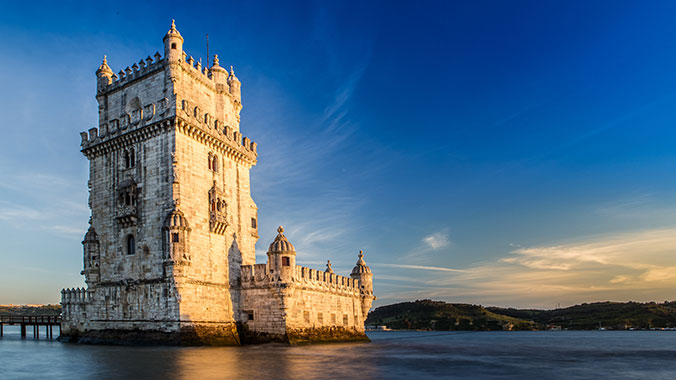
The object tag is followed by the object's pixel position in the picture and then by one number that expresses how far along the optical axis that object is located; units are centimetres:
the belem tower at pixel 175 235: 3809
